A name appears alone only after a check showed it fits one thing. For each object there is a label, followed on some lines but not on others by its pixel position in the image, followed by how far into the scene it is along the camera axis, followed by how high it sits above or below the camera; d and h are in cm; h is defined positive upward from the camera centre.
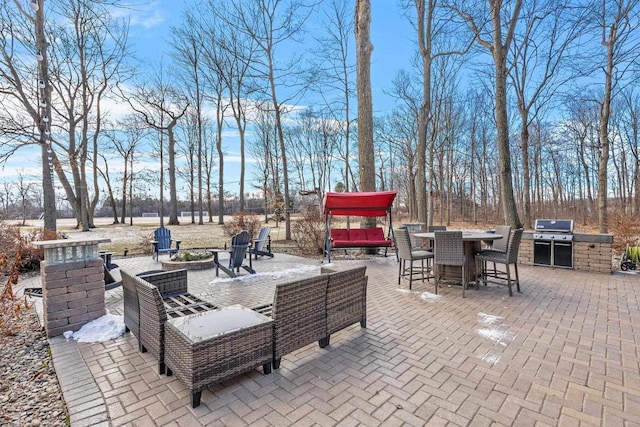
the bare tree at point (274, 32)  1184 +750
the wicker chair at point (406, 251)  475 -62
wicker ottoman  192 -91
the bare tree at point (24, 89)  761 +401
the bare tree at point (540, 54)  957 +596
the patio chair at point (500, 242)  515 -62
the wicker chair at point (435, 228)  638 -34
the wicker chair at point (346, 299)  277 -84
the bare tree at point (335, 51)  1332 +753
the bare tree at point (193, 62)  1502 +938
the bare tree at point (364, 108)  878 +320
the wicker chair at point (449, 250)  440 -56
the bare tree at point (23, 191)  2158 +227
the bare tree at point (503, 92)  769 +315
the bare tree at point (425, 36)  999 +613
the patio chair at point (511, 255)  448 -67
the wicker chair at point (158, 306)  226 -87
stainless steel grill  628 -71
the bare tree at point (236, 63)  1259 +731
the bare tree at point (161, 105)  1772 +699
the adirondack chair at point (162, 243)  756 -65
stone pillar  305 -68
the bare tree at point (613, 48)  812 +461
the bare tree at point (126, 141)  2159 +599
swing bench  737 +6
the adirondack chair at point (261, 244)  747 -71
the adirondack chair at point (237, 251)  565 -66
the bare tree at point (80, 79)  1261 +715
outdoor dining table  473 -68
